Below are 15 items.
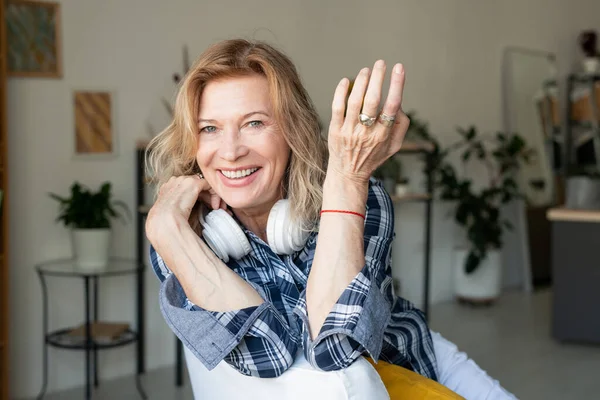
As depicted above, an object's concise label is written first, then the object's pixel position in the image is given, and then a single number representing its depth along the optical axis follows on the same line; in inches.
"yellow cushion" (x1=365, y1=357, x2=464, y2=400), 59.2
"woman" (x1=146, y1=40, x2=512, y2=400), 55.1
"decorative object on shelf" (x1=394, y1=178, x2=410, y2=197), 199.6
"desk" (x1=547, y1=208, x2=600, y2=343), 185.3
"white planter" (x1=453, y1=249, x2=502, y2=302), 229.3
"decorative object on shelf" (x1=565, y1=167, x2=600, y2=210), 186.7
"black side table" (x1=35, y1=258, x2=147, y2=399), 136.4
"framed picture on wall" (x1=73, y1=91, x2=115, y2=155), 152.2
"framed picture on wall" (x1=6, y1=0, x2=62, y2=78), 143.3
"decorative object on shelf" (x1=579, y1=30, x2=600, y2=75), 281.9
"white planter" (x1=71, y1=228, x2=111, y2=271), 141.0
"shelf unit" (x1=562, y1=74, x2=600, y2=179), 284.5
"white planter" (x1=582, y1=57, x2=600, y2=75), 281.4
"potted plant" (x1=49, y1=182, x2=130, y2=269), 141.3
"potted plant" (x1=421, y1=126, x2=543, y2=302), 224.2
